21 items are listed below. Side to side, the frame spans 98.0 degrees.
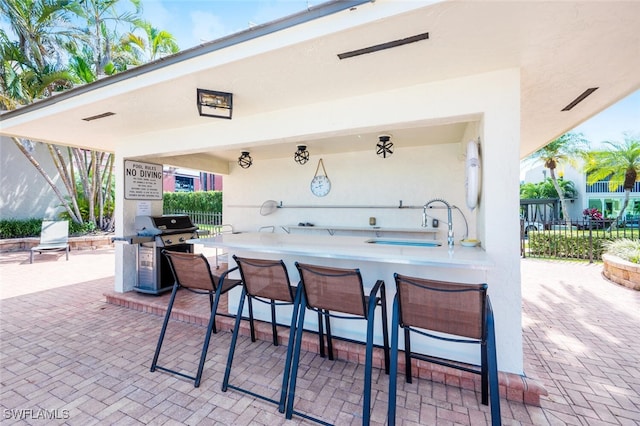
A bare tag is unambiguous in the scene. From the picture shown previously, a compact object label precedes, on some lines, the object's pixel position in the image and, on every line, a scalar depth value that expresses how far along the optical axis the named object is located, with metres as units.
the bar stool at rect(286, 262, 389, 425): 1.92
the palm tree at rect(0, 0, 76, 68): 7.59
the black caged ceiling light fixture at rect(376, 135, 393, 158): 4.09
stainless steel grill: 4.31
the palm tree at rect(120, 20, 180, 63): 10.14
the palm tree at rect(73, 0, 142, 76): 8.91
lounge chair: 7.36
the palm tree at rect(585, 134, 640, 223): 14.06
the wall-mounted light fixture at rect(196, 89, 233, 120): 2.54
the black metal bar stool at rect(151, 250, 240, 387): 2.51
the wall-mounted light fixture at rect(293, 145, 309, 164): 4.71
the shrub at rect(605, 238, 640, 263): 5.14
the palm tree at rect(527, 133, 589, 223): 15.08
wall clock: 5.87
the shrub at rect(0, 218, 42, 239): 8.58
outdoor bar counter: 2.08
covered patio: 1.71
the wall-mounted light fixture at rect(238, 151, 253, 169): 5.23
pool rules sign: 4.39
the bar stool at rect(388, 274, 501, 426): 1.67
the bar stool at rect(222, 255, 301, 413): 2.26
